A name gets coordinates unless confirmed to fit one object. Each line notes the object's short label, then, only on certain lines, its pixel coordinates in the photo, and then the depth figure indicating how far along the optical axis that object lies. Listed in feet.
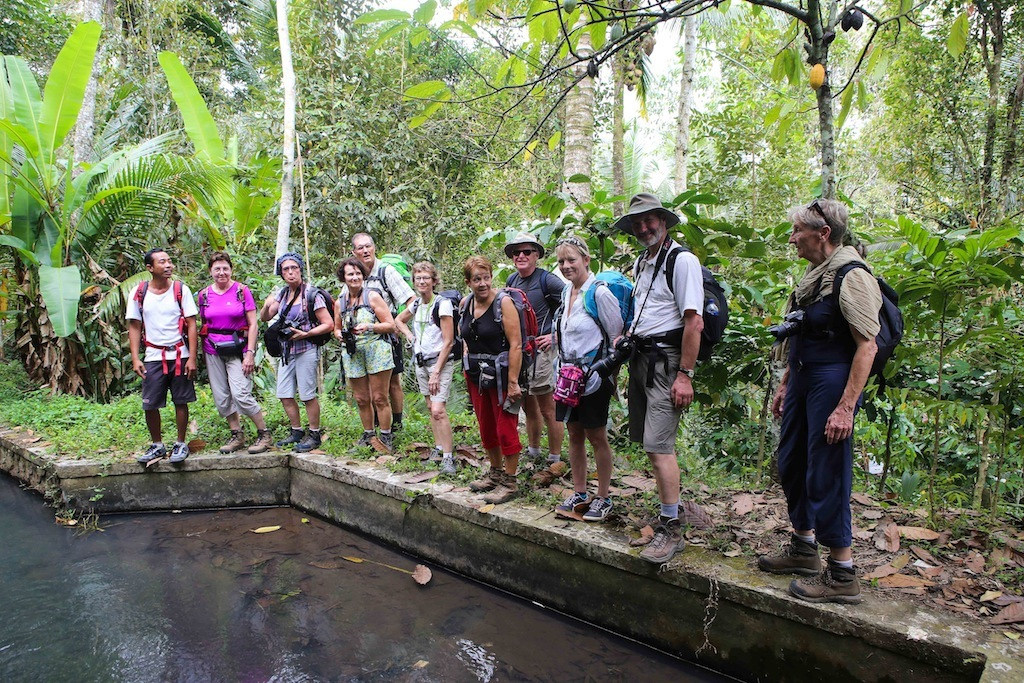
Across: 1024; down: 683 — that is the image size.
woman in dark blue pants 8.50
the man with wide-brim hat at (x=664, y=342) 10.10
